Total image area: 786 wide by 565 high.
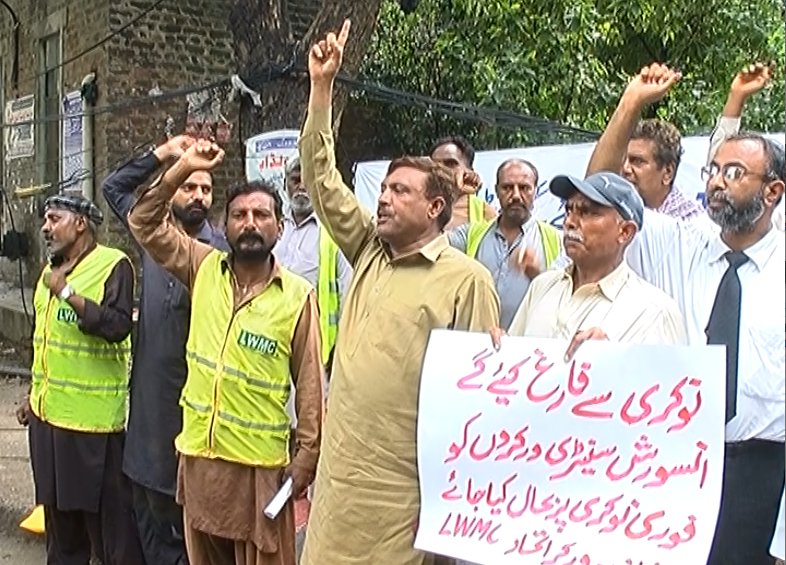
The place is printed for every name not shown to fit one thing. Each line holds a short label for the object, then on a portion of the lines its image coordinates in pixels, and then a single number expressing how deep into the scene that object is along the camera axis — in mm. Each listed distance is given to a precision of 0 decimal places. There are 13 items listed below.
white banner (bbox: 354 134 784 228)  4516
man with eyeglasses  2605
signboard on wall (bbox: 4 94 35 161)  12039
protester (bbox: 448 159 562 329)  3740
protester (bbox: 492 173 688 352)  2541
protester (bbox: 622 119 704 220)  3285
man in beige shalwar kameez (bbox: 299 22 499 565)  2785
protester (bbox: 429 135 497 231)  4266
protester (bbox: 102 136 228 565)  3877
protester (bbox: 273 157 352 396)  4559
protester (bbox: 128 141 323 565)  3365
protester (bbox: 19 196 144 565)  4141
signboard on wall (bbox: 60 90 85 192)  10617
